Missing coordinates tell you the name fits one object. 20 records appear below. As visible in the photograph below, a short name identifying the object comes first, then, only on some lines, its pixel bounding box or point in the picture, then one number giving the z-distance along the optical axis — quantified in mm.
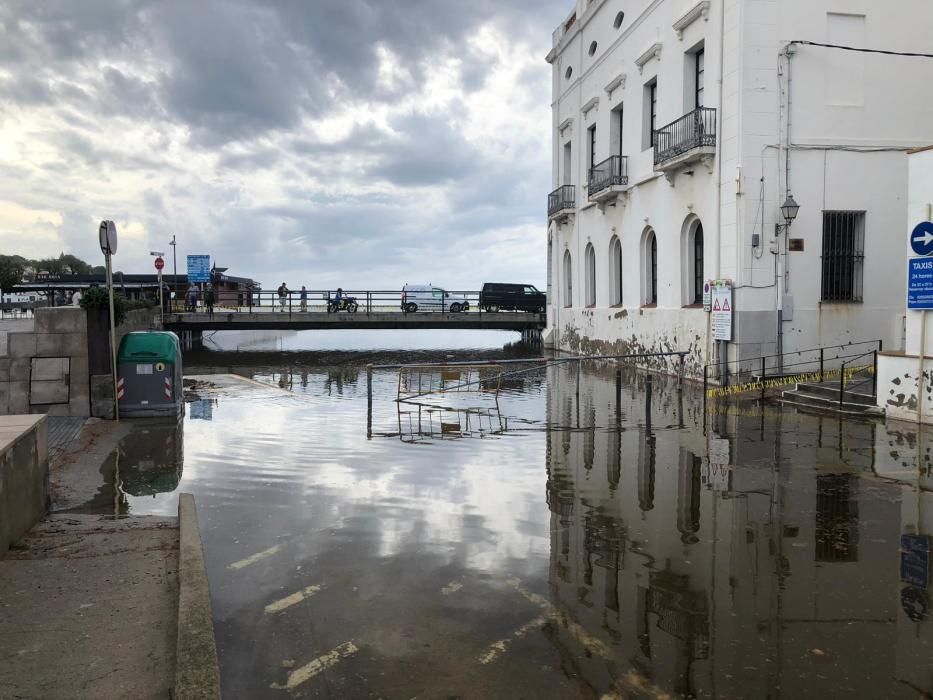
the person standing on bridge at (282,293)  37681
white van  43344
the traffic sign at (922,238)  11891
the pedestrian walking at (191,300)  38906
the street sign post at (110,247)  12867
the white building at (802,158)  18031
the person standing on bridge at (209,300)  37022
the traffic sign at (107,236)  12844
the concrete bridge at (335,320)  36062
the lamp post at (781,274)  18078
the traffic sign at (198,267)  46906
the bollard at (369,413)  12746
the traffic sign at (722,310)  18133
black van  43156
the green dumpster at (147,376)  13523
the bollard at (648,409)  13070
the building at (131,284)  48031
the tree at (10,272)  60281
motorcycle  40625
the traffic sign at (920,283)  11898
